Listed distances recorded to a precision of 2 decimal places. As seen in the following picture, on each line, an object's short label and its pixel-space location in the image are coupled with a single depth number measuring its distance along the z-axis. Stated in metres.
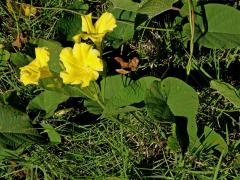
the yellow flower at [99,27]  1.44
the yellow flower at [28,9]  1.90
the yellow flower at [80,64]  1.37
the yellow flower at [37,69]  1.45
